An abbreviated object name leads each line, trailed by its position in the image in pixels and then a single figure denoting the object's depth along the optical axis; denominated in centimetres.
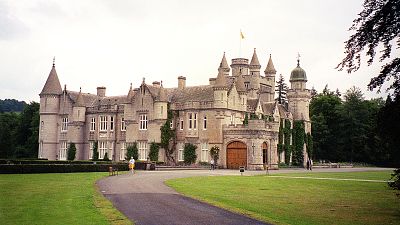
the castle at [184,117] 5981
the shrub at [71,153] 7125
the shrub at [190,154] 6166
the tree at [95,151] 7032
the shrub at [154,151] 6282
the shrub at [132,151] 6512
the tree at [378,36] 1683
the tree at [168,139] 6284
